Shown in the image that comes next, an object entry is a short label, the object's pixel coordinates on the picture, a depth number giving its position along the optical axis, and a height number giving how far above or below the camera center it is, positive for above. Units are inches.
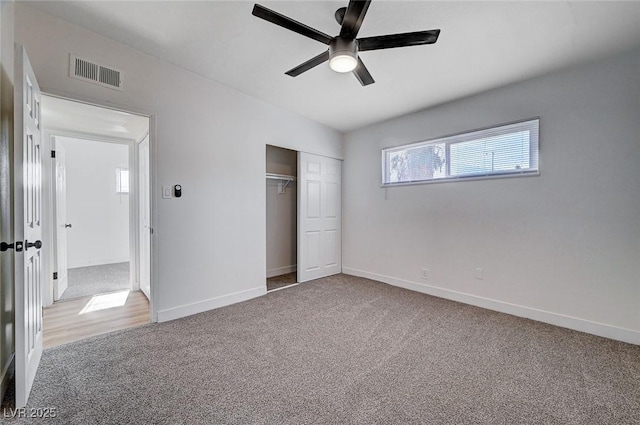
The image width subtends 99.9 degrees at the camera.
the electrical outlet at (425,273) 152.3 -36.2
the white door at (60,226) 139.6 -8.6
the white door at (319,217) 172.2 -4.4
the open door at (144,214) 145.3 -1.9
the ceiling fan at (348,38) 65.7 +46.6
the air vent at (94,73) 91.1 +48.7
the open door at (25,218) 63.9 -1.9
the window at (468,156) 120.3 +28.1
